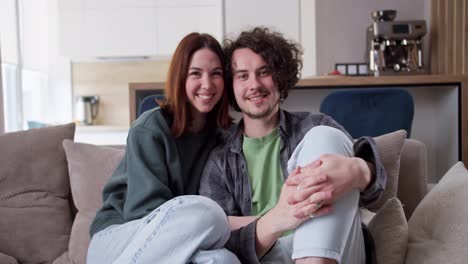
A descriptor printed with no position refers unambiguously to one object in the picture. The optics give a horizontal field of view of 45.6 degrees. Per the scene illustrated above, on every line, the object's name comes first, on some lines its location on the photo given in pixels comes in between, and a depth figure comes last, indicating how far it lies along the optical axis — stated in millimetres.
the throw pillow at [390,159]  1721
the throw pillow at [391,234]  1484
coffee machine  3836
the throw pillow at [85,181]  1993
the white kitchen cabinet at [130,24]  5535
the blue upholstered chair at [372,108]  2836
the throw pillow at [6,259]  1875
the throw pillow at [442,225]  1366
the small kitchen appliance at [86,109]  5688
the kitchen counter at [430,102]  3092
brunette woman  1319
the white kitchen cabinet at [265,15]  4816
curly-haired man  1257
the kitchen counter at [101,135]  5371
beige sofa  1873
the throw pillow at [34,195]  1998
